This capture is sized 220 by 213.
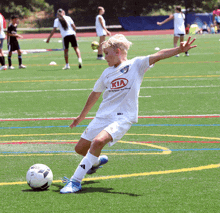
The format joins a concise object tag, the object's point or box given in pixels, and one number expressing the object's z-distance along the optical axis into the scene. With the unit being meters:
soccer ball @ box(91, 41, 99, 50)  25.96
